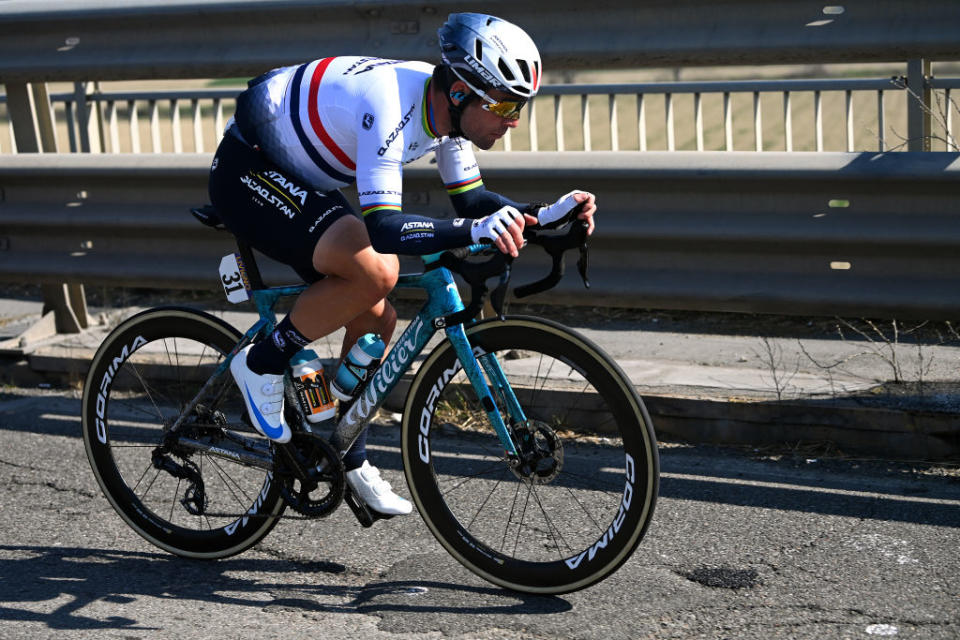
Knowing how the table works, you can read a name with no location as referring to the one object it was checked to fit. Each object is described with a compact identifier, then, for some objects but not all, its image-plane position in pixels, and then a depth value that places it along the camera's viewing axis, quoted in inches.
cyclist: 301.3
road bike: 312.2
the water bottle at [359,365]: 337.7
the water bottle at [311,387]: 338.6
